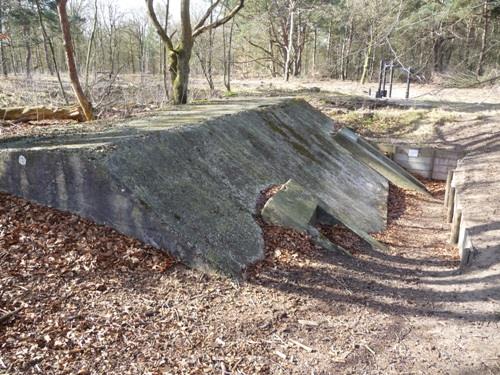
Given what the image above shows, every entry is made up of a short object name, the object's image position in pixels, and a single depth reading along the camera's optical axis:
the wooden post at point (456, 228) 7.28
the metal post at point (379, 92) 19.18
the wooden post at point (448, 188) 10.22
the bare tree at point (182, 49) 11.70
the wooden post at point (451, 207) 8.81
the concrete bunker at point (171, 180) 4.54
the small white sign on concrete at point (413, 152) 13.66
